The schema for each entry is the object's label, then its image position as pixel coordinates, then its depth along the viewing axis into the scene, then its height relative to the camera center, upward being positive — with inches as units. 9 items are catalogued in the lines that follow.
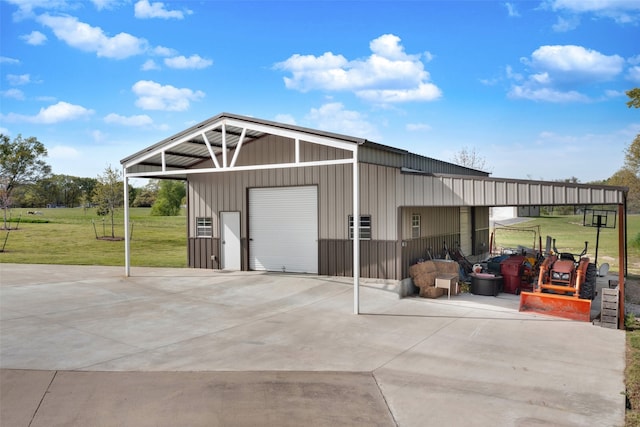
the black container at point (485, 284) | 458.6 -75.4
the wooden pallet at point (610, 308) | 333.1 -73.5
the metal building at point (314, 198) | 403.1 +16.8
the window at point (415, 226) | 499.5 -14.2
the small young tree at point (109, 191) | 1045.2 +57.1
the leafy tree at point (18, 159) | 1438.2 +189.0
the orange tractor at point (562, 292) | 361.4 -71.8
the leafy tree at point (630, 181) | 1358.3 +105.4
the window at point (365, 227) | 490.9 -14.8
